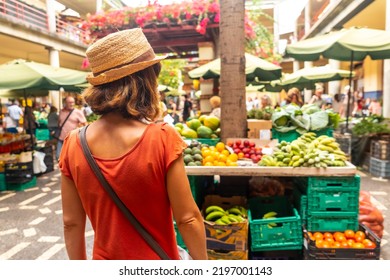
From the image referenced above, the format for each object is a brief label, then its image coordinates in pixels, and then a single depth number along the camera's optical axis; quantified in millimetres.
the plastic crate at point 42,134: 11766
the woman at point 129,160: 1140
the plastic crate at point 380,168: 6164
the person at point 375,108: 10836
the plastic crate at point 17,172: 6000
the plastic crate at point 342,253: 2686
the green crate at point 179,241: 2922
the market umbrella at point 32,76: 5863
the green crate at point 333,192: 2803
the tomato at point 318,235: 2781
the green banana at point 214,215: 2881
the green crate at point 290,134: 4538
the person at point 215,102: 6026
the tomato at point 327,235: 2814
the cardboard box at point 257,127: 4320
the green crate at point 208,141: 4055
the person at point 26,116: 8713
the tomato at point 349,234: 2822
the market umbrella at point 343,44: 5293
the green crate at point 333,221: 2852
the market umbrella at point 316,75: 9609
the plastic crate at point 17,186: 6008
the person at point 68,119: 6869
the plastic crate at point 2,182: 5992
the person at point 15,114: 11992
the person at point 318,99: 9758
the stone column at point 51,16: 14942
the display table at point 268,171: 2764
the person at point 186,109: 13050
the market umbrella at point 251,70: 5992
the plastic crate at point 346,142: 7252
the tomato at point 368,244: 2721
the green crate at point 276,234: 2812
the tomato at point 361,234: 2812
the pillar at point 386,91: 7605
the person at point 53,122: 8055
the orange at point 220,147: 3355
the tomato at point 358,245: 2695
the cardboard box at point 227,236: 2742
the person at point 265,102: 10352
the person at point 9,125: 11738
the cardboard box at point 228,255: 2762
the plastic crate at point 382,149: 6211
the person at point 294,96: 7547
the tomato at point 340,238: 2771
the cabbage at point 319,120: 4415
